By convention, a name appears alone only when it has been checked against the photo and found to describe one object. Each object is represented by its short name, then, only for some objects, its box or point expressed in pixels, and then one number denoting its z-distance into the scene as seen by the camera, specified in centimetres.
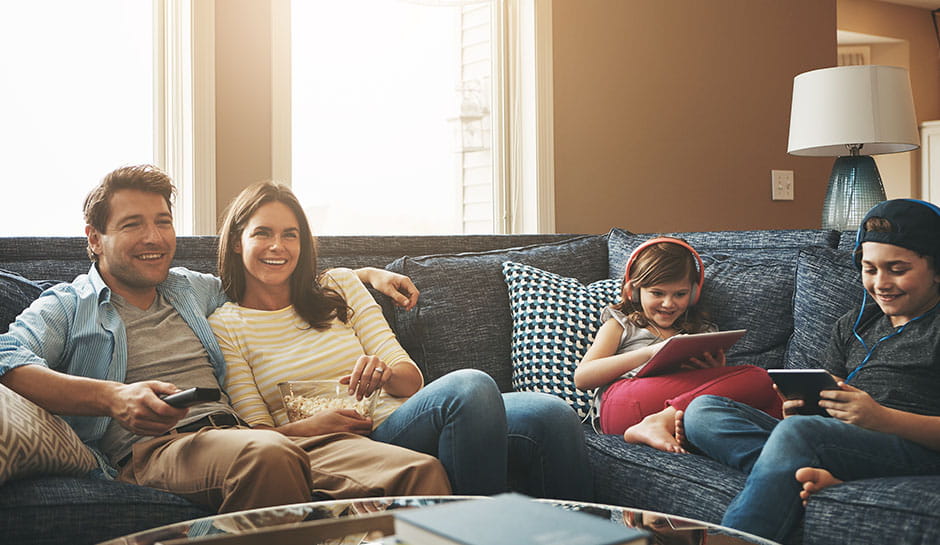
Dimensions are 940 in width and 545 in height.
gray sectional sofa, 178
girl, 194
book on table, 64
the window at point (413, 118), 284
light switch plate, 382
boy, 150
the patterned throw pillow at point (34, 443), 133
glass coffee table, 99
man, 145
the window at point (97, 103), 239
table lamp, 275
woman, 166
